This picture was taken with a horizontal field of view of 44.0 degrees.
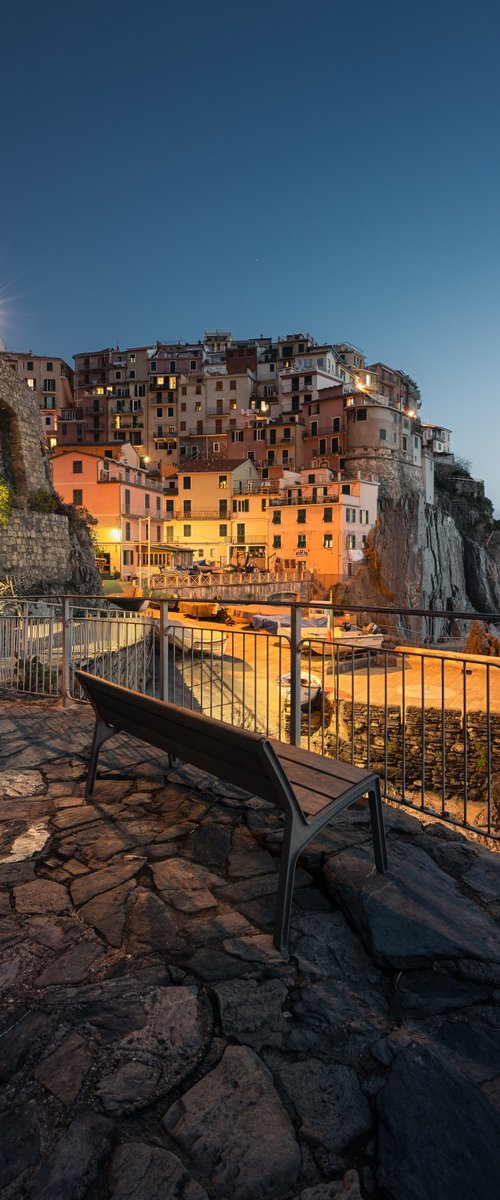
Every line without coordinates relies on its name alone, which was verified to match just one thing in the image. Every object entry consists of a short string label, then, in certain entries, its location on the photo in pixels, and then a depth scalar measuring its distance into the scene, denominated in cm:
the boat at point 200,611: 3379
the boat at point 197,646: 2138
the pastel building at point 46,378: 7794
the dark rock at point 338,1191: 162
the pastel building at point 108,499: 4978
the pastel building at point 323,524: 5525
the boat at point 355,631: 2971
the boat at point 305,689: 1886
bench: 260
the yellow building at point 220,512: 6156
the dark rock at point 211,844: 351
